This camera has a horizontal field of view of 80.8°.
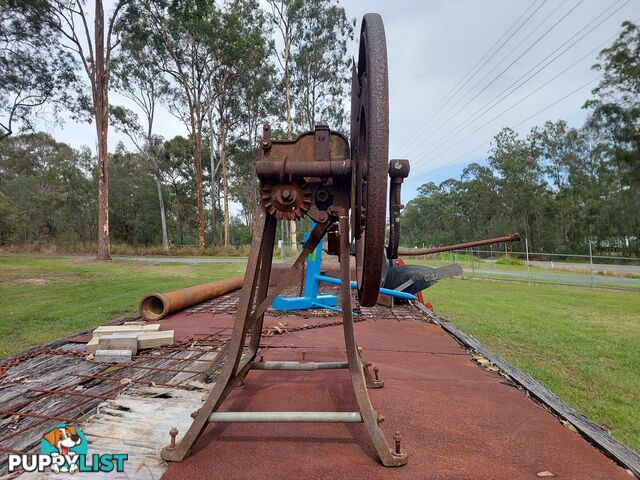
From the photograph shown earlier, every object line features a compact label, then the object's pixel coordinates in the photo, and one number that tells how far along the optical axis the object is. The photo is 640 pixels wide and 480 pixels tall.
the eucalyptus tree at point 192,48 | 22.38
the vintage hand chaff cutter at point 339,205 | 1.67
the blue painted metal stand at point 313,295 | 5.52
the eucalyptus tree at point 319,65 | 29.08
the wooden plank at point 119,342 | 3.10
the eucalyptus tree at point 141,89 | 28.53
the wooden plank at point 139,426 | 1.59
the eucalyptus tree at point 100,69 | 17.94
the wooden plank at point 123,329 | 3.58
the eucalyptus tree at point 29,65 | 18.39
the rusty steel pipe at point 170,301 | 4.81
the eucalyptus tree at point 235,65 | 26.27
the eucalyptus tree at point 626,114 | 26.27
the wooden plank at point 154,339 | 3.35
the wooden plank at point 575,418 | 1.71
